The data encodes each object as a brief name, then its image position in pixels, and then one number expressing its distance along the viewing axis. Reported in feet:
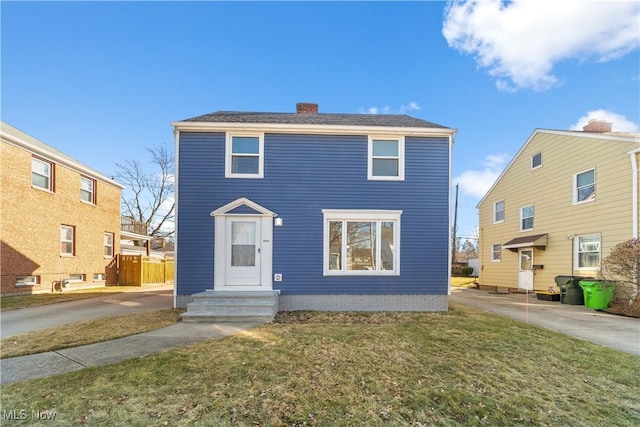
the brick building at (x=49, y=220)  37.68
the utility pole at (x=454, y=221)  99.30
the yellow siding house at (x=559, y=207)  33.78
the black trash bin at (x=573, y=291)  36.27
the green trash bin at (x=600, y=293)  32.17
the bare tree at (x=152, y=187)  94.53
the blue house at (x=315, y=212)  28.53
